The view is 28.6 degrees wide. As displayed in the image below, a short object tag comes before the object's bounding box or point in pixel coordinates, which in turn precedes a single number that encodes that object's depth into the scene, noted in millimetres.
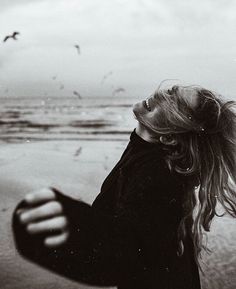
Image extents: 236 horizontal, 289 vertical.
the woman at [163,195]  1584
